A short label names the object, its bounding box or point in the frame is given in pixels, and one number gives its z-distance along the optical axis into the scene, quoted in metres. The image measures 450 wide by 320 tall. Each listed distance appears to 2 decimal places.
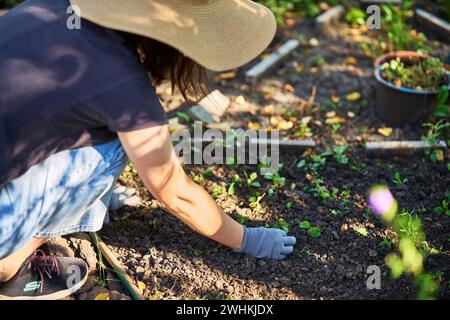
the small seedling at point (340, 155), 2.92
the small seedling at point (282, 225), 2.54
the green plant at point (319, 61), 3.78
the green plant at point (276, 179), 2.76
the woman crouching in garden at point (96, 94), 1.73
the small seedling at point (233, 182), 2.75
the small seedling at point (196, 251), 2.44
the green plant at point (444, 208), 2.59
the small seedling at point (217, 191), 2.72
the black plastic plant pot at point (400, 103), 3.07
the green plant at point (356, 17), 4.11
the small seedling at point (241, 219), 2.57
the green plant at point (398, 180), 2.79
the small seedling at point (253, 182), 2.76
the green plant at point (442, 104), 3.04
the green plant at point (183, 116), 3.21
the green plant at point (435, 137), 2.92
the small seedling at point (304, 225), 2.55
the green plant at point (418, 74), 3.12
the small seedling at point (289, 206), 2.66
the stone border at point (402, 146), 2.97
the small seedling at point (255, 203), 2.65
